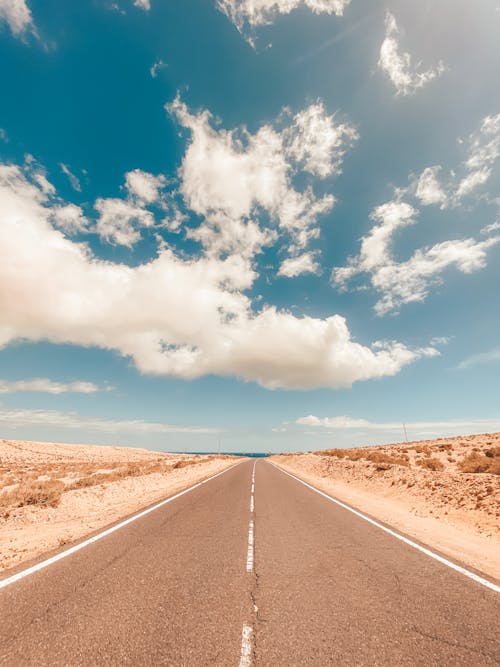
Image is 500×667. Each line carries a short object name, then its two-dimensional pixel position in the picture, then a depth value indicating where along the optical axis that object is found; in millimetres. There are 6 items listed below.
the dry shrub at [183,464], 38012
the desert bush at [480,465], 16219
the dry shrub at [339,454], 43219
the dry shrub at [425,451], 31422
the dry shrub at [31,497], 12305
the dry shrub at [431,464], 21128
